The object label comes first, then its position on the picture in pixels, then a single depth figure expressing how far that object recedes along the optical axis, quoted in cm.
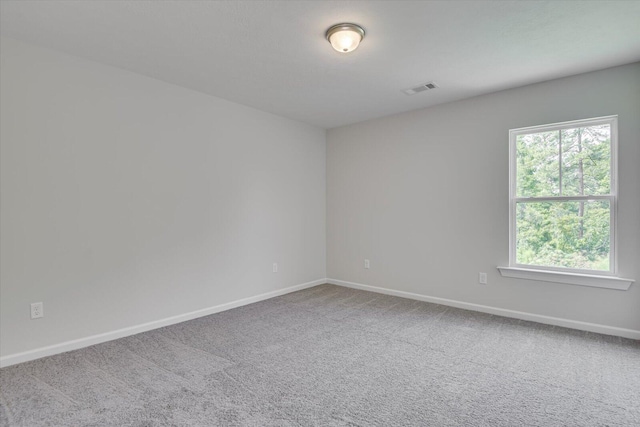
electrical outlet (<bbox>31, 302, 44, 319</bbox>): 257
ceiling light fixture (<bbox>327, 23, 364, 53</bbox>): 237
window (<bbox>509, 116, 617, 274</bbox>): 312
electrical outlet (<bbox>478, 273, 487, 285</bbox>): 378
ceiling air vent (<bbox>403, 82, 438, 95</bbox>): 347
